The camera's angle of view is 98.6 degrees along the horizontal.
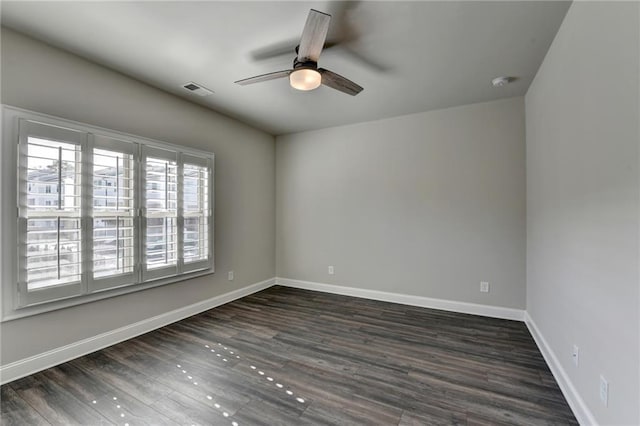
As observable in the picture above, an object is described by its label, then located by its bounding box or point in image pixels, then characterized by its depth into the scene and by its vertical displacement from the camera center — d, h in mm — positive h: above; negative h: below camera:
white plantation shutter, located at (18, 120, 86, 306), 2174 +20
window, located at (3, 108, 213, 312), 2203 +33
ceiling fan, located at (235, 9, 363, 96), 1796 +1183
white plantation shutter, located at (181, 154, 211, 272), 3457 +43
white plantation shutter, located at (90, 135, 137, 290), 2590 +23
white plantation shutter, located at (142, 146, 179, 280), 3020 +26
